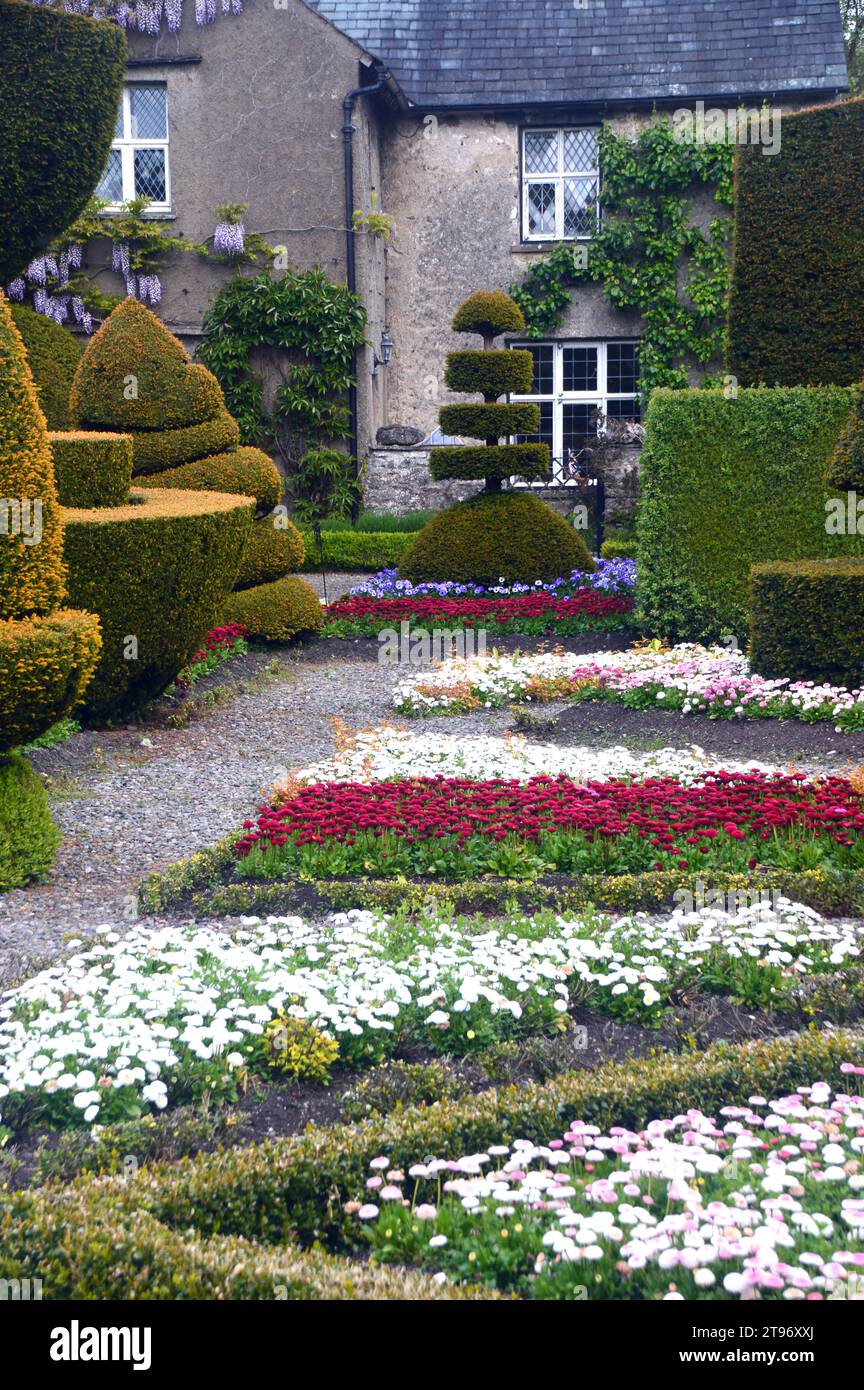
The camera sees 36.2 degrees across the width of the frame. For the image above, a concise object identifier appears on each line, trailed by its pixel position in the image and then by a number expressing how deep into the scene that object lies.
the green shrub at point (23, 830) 5.99
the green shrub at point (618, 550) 16.46
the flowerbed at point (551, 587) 14.56
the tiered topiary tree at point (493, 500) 15.09
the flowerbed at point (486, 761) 7.79
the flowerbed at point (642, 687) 9.22
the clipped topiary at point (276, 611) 12.70
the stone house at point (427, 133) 19.67
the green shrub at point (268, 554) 12.76
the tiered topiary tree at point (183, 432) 11.35
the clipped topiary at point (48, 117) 6.92
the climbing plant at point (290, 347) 19.58
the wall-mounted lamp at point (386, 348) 21.47
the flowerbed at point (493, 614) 13.46
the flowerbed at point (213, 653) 10.45
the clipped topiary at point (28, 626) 5.91
